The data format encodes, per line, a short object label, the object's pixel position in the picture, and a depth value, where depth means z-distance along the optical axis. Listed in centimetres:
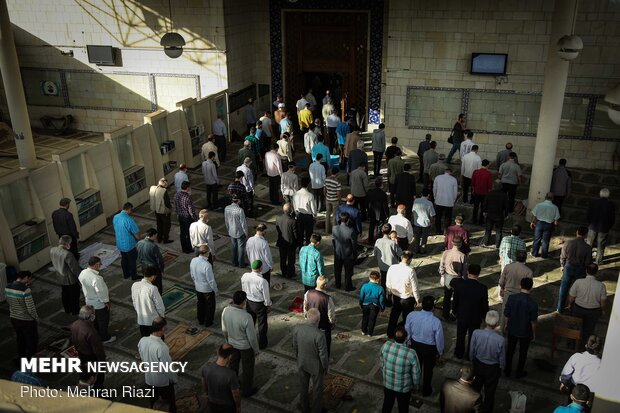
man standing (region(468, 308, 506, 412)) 711
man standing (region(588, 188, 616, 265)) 1105
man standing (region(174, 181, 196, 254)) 1135
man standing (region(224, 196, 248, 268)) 1062
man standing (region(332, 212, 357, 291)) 992
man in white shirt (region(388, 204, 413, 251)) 1046
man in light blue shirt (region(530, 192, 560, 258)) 1102
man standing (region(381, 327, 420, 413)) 673
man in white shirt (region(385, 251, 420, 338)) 852
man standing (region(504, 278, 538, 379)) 781
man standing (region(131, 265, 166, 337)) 805
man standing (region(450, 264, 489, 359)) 805
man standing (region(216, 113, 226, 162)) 1667
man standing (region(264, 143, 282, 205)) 1360
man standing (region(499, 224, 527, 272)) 936
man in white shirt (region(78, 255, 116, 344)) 840
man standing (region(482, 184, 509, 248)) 1138
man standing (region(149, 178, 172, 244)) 1171
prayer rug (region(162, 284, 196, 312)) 1030
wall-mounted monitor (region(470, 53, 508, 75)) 1627
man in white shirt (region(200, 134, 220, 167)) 1426
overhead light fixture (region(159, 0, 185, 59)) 1520
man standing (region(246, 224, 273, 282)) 957
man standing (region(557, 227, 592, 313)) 945
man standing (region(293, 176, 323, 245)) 1111
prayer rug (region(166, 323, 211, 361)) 900
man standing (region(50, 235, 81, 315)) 925
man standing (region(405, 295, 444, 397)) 737
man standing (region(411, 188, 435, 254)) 1107
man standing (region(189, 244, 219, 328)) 888
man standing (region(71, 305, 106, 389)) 746
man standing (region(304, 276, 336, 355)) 794
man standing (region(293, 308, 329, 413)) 700
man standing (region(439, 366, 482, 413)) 617
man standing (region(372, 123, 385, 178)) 1520
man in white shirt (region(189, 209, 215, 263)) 1010
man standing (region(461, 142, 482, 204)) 1338
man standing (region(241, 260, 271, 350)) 842
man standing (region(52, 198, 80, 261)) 1062
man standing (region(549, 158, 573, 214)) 1234
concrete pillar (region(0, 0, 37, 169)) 1368
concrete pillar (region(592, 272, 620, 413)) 512
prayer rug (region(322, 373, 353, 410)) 793
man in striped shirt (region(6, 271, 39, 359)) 820
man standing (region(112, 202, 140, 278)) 1008
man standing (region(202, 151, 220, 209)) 1323
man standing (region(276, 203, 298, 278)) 1045
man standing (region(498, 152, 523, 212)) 1280
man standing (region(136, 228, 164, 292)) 952
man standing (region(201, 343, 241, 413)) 647
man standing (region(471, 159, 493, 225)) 1237
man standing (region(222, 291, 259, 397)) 742
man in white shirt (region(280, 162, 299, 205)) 1255
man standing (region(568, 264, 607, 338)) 830
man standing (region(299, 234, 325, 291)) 919
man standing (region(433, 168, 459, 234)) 1175
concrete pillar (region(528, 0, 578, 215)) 1180
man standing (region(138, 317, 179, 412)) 692
